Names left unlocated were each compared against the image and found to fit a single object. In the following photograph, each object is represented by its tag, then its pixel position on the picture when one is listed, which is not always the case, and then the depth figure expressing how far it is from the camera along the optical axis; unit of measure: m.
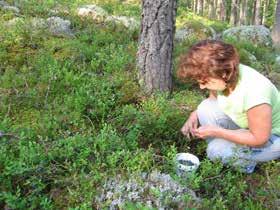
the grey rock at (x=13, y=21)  4.59
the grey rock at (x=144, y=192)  2.18
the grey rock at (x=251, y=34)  8.41
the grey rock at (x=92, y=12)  6.19
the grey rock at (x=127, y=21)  5.81
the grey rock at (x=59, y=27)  4.72
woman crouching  2.43
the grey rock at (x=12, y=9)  5.43
